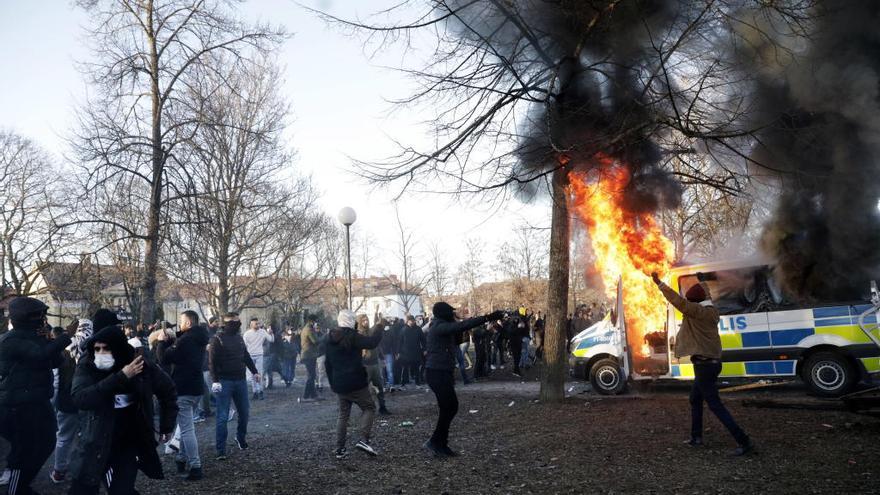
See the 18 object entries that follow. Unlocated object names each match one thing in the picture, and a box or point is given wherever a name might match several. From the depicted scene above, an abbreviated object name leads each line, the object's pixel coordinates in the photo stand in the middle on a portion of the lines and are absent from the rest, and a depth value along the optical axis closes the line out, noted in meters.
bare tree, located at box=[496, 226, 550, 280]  38.09
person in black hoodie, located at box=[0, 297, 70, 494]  5.68
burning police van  9.38
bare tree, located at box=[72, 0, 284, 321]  12.34
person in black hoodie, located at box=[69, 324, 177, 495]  4.25
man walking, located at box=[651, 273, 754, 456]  6.86
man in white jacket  14.20
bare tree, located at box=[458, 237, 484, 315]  43.19
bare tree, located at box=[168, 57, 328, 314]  14.51
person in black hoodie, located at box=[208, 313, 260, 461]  7.78
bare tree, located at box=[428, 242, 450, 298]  40.22
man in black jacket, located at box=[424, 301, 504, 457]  7.02
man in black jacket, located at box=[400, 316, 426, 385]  15.09
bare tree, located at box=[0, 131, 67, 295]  20.92
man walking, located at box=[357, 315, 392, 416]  10.97
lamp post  13.42
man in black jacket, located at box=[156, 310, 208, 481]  6.78
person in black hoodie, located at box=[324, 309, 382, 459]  7.35
